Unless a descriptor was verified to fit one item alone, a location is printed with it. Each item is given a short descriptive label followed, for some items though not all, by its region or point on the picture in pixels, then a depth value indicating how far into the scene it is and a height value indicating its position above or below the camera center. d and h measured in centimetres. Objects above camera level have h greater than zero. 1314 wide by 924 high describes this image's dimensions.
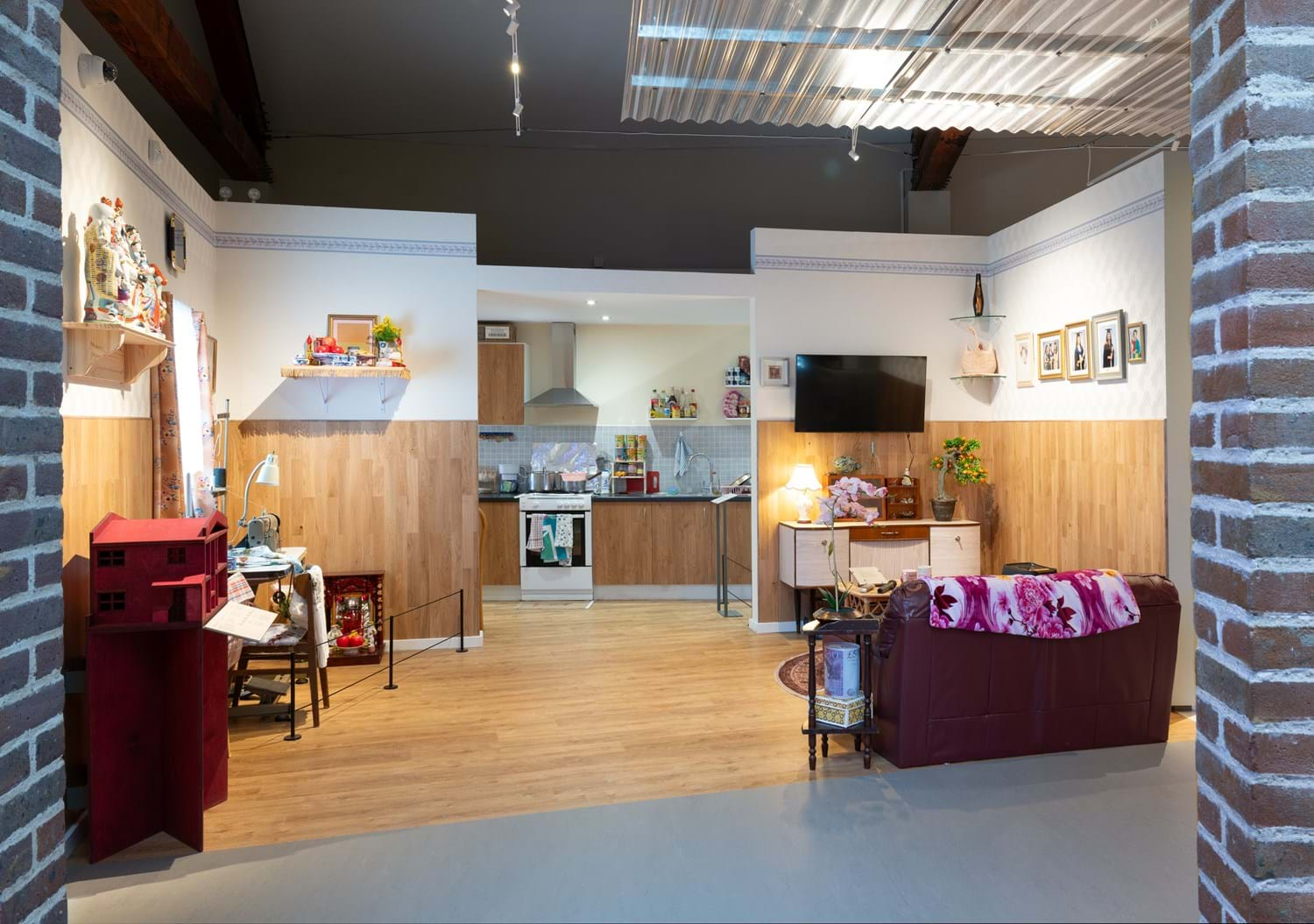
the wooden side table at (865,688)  341 -99
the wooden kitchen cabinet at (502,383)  779 +79
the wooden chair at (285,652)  412 -100
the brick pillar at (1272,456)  136 +0
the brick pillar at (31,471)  141 -1
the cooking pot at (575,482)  798 -19
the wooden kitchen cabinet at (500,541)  763 -74
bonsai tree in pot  604 -7
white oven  737 -91
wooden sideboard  593 -66
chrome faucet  827 -21
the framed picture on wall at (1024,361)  578 +73
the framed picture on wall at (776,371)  621 +70
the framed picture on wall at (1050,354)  539 +73
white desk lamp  473 -3
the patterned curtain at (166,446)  392 +10
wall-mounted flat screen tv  620 +52
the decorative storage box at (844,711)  343 -109
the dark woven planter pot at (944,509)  608 -38
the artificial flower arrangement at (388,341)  534 +84
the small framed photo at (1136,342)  458 +67
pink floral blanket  333 -62
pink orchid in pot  580 -30
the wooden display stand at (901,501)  622 -32
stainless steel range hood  797 +89
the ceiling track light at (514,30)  347 +200
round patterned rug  466 -133
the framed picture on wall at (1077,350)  508 +70
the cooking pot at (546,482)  809 -19
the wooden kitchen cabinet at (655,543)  753 -76
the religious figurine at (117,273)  307 +79
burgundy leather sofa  336 -99
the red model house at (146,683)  277 -78
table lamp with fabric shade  602 -15
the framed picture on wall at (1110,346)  474 +68
